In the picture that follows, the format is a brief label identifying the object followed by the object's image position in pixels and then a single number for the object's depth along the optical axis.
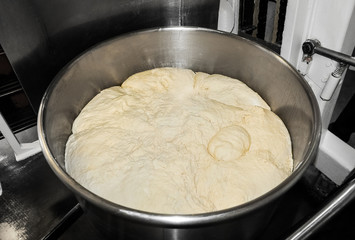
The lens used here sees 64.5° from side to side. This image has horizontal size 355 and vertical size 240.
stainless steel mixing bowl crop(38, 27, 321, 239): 0.90
